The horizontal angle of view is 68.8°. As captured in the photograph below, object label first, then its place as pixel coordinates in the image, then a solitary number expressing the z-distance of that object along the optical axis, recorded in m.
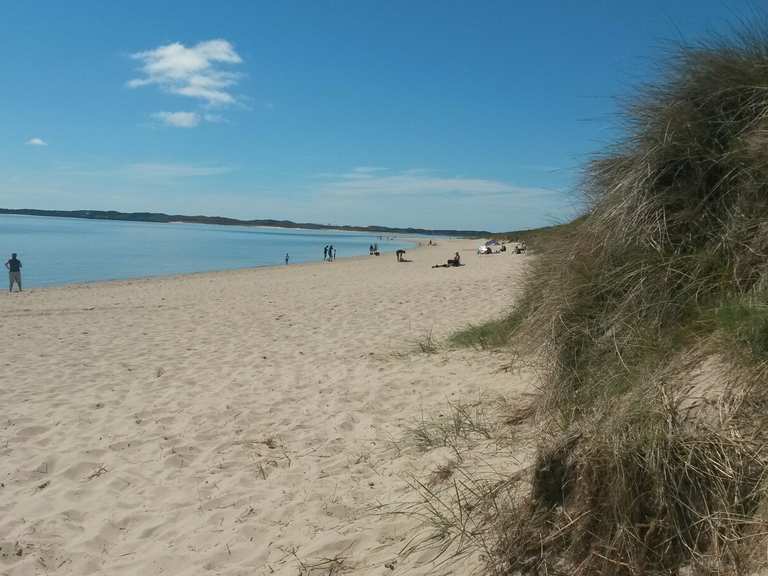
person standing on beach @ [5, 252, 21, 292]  20.61
